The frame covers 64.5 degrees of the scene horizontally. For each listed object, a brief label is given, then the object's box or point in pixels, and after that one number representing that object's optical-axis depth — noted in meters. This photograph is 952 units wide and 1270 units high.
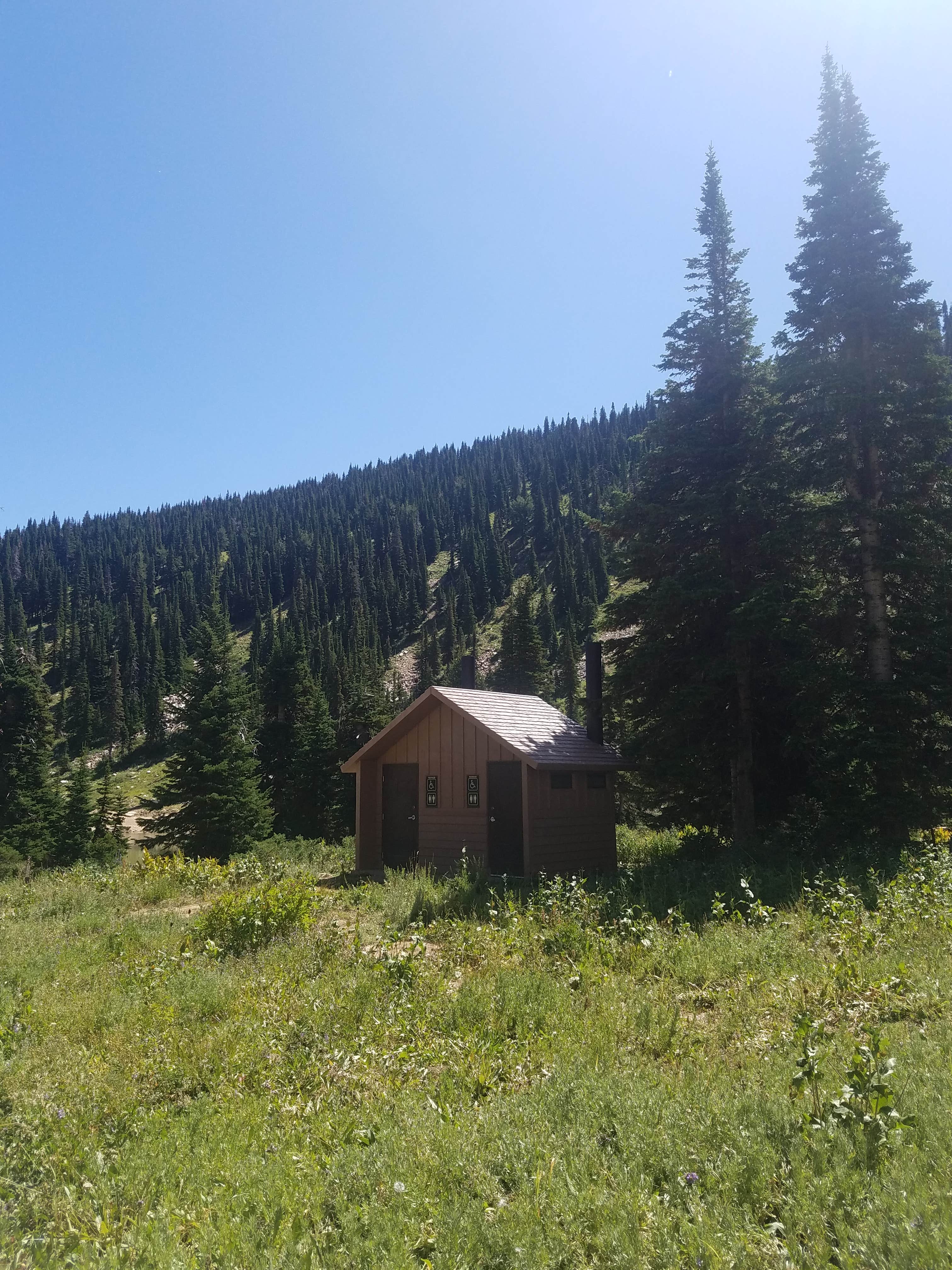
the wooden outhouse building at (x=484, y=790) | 17.34
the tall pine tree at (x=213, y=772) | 35.00
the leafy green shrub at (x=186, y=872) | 15.60
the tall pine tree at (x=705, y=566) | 17.67
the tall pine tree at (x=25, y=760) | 36.88
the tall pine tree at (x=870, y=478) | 14.88
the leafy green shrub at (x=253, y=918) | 10.19
